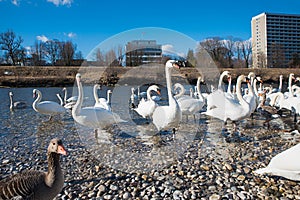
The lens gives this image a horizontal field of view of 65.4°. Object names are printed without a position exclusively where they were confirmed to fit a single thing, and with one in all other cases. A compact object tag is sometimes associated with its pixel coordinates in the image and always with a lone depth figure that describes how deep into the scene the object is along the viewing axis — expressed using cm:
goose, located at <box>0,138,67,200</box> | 283
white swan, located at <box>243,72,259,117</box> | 819
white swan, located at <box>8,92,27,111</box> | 1448
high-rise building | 9812
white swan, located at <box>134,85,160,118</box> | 895
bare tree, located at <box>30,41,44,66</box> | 5394
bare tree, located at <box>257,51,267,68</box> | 6181
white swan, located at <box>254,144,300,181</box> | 344
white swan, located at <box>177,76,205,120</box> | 877
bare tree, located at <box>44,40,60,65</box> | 4862
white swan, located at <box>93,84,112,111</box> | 966
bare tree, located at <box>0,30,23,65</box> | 5503
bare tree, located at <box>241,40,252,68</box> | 6346
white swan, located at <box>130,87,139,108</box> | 1394
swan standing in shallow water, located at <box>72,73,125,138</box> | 677
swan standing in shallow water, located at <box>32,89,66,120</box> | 1023
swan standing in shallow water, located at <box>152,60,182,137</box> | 647
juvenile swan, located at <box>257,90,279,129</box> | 833
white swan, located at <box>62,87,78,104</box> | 1485
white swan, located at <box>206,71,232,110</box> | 862
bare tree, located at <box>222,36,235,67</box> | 4499
